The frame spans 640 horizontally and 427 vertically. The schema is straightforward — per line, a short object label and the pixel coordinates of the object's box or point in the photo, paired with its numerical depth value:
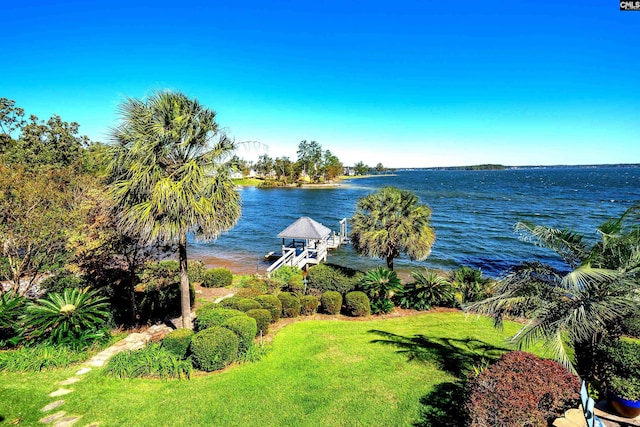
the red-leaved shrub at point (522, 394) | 4.40
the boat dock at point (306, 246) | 22.30
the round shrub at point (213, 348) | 8.19
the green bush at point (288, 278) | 14.90
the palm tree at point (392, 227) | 16.05
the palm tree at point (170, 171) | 8.60
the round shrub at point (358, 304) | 12.84
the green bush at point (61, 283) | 11.34
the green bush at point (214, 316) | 9.62
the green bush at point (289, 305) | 12.42
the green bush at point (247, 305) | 11.06
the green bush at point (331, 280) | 14.52
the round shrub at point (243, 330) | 9.06
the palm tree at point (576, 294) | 5.27
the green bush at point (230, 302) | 11.21
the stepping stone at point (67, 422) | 5.91
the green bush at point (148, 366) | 7.90
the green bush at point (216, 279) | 17.19
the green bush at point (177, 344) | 8.60
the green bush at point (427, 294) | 13.84
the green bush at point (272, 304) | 11.68
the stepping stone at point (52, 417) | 5.99
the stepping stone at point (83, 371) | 7.85
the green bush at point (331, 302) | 12.88
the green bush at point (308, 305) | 12.89
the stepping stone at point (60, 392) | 6.86
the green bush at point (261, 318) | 10.41
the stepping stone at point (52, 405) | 6.34
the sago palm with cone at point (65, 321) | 8.84
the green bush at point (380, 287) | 13.44
